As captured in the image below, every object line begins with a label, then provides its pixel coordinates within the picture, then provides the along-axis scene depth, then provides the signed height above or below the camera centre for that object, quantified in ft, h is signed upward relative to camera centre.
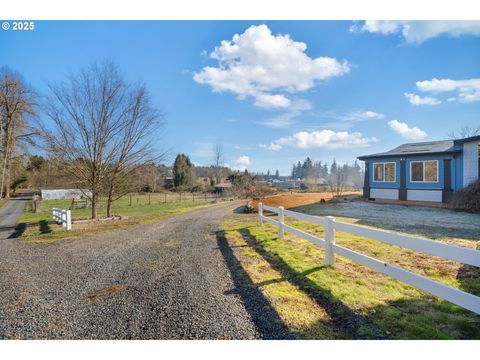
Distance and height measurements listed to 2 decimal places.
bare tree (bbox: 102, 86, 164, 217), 34.32 +5.08
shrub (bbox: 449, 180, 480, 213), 31.45 -2.43
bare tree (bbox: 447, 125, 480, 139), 90.53 +19.86
